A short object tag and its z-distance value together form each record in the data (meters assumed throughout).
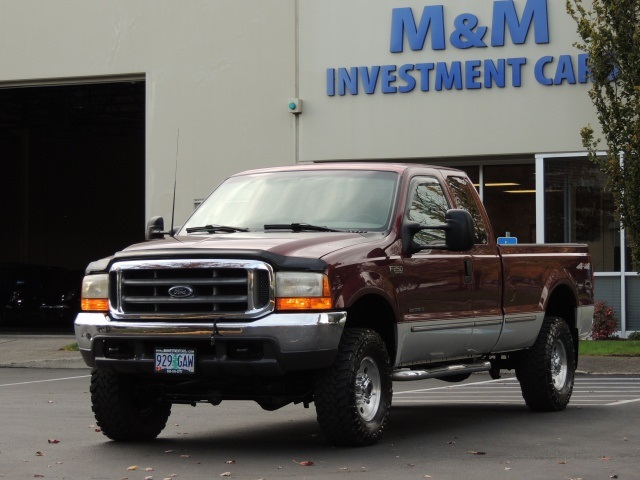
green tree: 21.06
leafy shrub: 22.84
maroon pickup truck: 9.35
